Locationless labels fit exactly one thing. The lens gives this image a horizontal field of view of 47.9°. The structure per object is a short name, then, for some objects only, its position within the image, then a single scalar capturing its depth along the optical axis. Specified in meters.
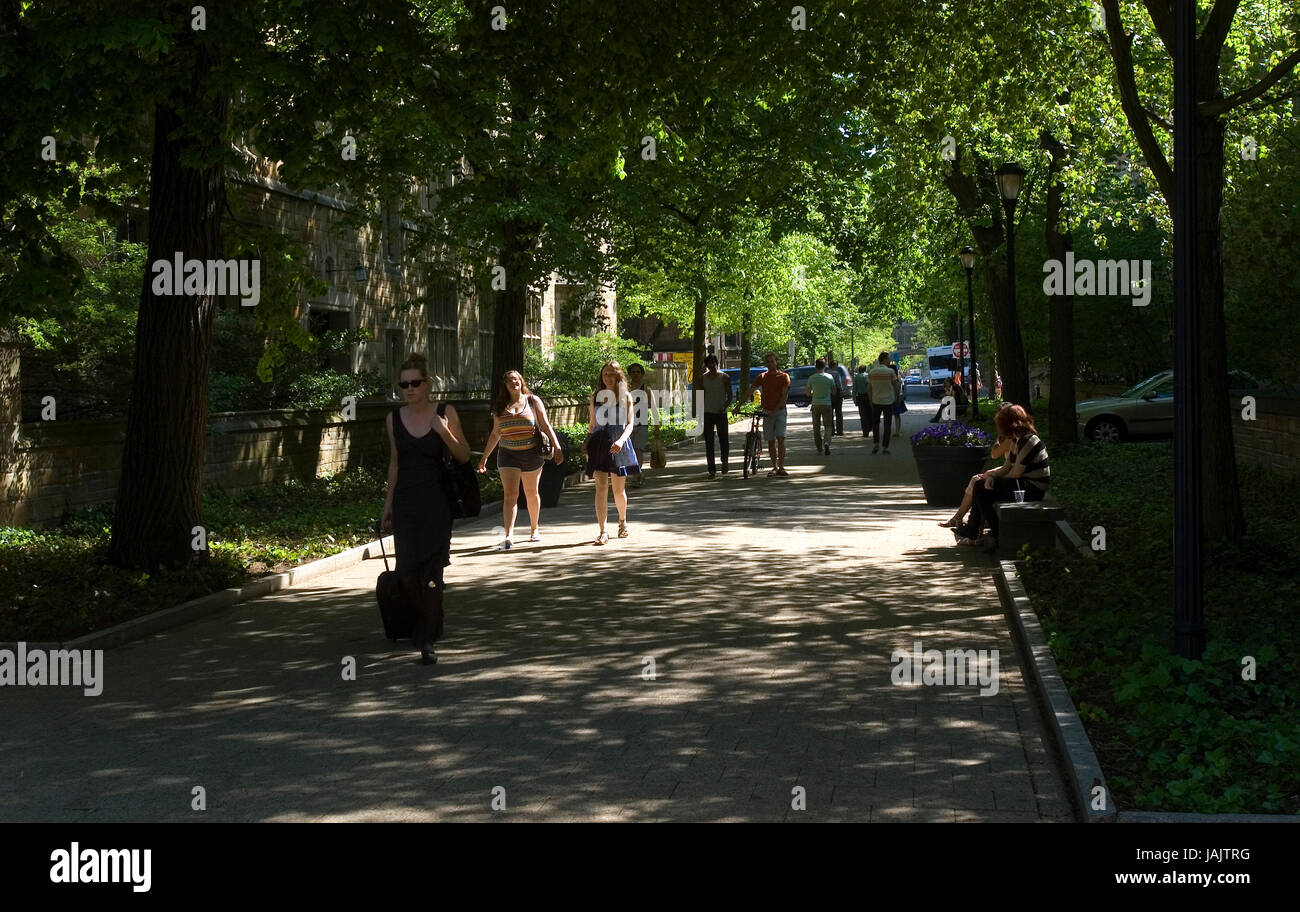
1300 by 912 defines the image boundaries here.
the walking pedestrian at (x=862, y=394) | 33.88
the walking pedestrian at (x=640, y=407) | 21.44
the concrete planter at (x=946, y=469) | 18.92
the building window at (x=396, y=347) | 30.45
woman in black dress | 9.45
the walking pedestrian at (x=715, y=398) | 24.66
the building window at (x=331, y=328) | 25.70
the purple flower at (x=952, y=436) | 18.84
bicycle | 24.84
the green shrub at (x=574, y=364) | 35.81
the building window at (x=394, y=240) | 29.75
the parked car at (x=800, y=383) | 64.81
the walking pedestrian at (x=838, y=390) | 38.47
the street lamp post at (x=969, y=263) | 39.00
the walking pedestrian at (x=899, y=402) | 38.38
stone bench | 13.47
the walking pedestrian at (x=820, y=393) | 30.12
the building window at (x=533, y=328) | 37.97
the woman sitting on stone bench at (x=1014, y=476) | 14.09
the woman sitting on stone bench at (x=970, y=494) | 14.58
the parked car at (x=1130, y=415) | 31.83
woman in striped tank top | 15.39
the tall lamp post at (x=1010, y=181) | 22.12
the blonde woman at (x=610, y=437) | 15.94
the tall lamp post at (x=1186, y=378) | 7.82
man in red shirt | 24.44
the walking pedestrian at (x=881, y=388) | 30.69
